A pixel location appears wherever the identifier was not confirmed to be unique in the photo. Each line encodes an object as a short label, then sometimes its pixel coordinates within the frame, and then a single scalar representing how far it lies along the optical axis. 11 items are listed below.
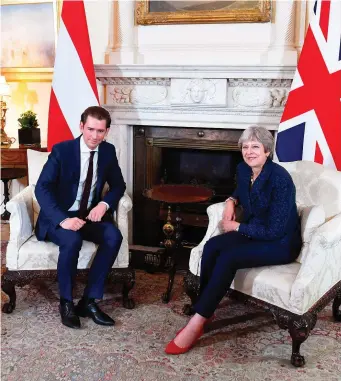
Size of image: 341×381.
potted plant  3.92
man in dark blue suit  2.56
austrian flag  3.36
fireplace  3.32
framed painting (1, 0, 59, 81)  4.01
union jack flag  2.93
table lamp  3.86
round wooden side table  2.90
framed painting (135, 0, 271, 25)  3.28
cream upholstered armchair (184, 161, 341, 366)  2.19
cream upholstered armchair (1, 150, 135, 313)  2.65
